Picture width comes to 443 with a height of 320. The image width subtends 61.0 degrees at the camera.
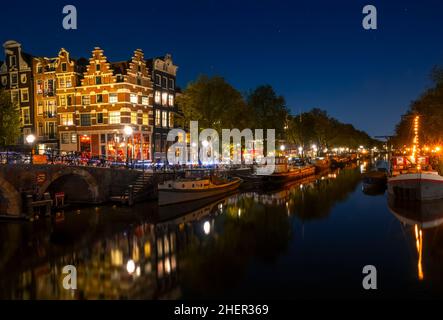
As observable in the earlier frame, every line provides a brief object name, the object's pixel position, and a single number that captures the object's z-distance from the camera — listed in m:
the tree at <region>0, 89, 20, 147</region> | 41.28
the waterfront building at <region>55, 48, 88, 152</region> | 51.34
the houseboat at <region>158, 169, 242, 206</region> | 32.75
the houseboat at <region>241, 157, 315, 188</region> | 50.38
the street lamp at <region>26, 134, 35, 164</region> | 27.91
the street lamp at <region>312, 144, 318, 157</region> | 109.90
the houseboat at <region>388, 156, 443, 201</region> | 31.84
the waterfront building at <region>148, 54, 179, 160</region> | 55.22
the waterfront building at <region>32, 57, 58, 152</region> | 53.38
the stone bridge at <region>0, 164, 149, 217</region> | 25.91
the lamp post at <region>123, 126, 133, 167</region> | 35.76
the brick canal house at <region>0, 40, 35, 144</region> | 54.44
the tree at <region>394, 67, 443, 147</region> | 40.22
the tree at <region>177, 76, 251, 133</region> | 49.75
